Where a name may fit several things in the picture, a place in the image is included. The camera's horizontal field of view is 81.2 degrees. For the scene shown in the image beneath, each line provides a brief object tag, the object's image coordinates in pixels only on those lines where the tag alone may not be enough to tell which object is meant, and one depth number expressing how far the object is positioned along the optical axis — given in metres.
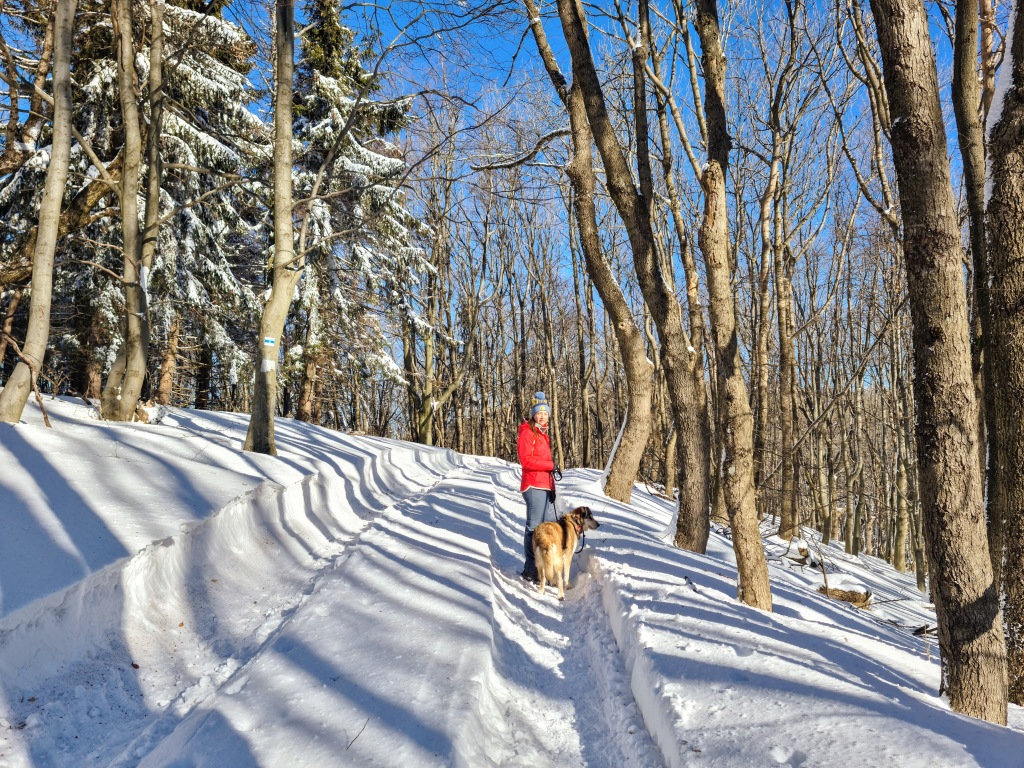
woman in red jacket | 6.70
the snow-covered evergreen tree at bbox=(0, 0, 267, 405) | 13.73
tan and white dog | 6.08
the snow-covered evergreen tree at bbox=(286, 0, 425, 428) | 19.16
